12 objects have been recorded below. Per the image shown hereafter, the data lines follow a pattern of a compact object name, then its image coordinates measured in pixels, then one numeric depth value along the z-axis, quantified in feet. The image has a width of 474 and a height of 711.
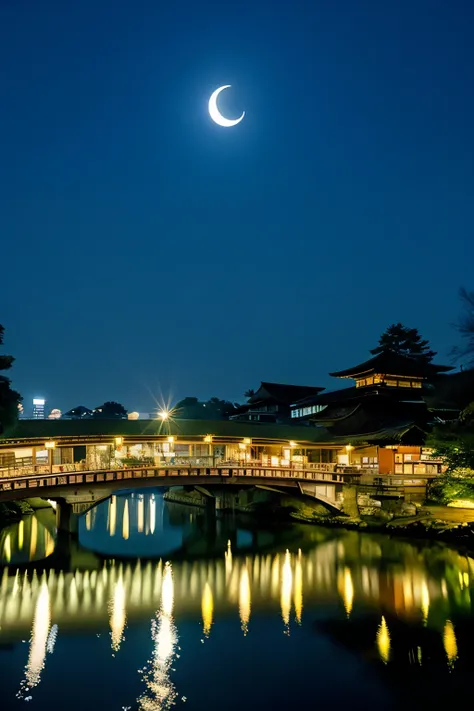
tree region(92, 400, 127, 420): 388.96
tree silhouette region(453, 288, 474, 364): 105.78
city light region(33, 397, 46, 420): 415.03
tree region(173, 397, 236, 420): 268.41
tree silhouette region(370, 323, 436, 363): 254.88
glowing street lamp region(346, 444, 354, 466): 149.89
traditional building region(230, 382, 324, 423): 239.09
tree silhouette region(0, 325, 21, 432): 134.10
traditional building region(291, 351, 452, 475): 138.92
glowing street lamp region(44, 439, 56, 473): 113.91
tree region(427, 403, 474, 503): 109.81
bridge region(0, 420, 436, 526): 113.09
